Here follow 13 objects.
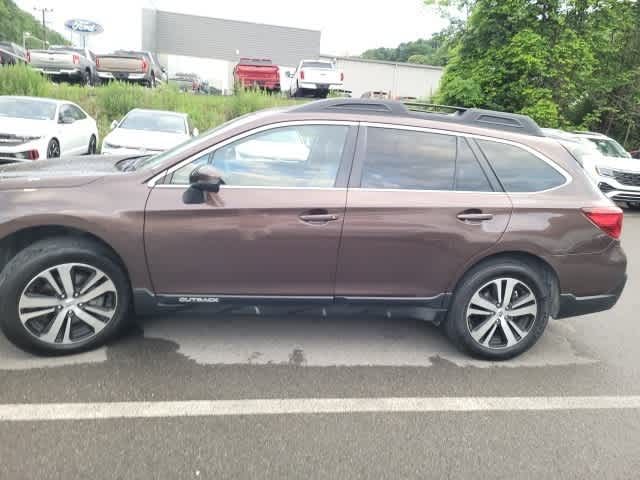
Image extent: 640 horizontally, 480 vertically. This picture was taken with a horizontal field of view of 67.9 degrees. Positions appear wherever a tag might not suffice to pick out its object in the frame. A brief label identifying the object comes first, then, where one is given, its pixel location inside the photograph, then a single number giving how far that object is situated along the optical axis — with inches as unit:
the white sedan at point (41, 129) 313.7
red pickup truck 835.4
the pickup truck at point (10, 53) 789.1
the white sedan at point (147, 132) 348.2
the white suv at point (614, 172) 430.0
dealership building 1558.8
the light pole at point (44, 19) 2817.4
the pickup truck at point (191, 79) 1110.0
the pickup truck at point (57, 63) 660.1
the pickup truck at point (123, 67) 697.0
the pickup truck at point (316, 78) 788.6
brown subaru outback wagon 120.7
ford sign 1639.8
